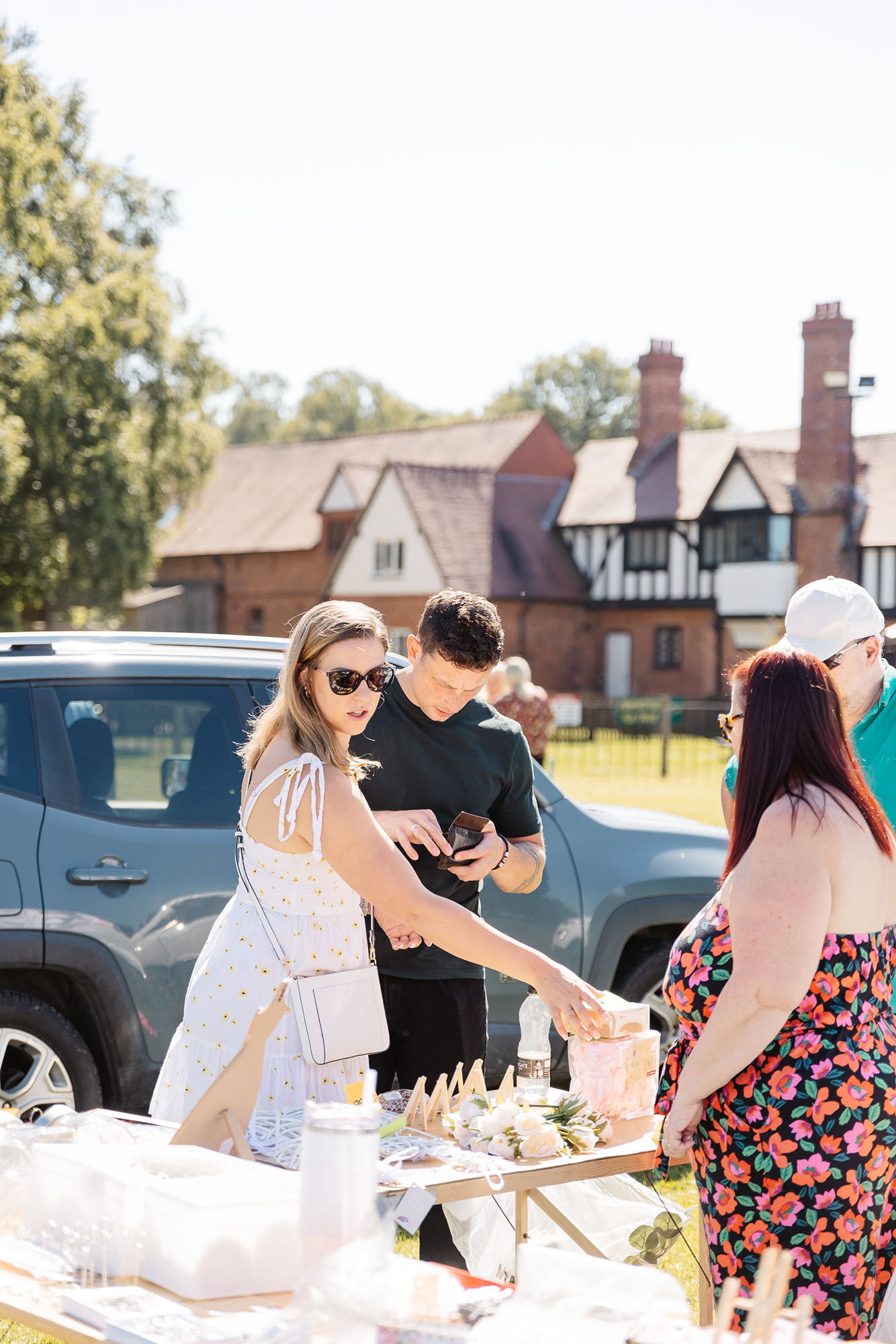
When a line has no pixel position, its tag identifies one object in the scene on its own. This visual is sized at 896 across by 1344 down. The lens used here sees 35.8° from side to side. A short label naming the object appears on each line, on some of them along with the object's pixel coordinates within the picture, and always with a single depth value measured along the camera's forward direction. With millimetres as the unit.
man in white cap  3689
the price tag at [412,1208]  2719
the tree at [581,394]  84000
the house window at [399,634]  42731
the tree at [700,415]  80812
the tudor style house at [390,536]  43750
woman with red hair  2762
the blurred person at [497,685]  11195
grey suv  4848
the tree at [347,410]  88812
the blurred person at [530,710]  10820
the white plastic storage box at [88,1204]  2264
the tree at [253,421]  96125
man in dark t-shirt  3896
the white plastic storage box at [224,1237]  2180
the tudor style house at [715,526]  39969
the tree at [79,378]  29344
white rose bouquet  3143
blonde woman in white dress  3070
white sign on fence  35719
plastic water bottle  3547
